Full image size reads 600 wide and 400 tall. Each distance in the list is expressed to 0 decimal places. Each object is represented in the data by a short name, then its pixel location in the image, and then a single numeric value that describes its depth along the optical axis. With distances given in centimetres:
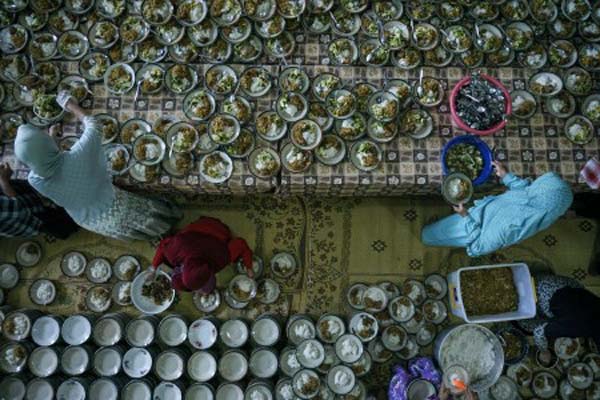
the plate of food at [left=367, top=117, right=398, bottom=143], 359
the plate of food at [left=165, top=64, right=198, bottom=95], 370
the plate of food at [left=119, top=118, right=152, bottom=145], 359
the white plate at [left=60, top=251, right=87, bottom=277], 412
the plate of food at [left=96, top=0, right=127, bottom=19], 382
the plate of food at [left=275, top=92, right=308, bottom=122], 364
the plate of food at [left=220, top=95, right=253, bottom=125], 362
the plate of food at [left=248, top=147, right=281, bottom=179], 355
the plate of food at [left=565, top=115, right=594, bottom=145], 364
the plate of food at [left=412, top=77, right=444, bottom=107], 366
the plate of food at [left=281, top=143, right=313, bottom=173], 355
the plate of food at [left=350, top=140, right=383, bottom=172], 355
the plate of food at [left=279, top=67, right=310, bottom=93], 370
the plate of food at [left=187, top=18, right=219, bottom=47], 379
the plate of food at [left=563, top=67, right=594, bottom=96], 376
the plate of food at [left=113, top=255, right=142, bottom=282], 410
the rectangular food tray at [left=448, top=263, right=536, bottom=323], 378
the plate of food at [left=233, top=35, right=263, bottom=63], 379
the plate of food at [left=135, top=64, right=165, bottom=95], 367
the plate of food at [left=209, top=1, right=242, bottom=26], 381
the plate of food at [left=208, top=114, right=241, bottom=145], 355
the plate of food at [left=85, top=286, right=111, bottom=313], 404
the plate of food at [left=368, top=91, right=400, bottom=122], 359
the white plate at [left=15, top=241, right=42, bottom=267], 418
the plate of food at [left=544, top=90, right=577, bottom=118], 371
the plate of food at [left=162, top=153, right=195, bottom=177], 353
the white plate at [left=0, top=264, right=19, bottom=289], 412
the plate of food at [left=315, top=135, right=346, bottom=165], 358
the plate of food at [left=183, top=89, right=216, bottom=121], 361
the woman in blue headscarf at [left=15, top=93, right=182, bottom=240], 275
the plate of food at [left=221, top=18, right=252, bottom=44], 381
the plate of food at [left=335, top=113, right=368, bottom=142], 361
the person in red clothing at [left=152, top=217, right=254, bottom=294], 316
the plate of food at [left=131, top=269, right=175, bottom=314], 388
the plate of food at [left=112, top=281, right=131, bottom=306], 403
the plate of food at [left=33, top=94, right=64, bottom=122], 355
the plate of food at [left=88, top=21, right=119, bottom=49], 377
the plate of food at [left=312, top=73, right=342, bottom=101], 369
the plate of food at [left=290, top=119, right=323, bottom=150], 356
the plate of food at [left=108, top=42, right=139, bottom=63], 376
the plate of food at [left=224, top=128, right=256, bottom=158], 356
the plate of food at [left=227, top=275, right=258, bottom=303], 401
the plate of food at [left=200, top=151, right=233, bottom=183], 354
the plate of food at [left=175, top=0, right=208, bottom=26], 379
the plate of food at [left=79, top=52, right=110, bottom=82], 370
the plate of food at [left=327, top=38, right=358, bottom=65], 381
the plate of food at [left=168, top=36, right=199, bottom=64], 378
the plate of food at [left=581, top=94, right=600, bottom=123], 370
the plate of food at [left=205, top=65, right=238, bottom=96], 369
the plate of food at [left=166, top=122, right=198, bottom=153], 354
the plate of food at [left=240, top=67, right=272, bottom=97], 369
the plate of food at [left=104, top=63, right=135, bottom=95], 367
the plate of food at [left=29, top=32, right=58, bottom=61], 373
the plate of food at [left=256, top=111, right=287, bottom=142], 360
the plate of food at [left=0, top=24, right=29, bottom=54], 376
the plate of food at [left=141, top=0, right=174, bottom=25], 378
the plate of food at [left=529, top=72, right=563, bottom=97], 372
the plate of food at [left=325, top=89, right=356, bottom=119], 362
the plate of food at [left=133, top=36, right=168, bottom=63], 378
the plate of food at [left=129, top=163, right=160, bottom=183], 353
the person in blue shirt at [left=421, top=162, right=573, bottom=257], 288
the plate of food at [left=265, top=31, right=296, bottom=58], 379
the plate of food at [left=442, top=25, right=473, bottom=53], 380
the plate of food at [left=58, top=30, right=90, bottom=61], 376
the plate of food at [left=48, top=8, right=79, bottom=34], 380
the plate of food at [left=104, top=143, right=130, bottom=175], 353
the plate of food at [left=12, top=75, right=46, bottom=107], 362
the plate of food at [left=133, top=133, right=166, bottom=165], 353
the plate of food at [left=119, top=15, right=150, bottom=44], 378
